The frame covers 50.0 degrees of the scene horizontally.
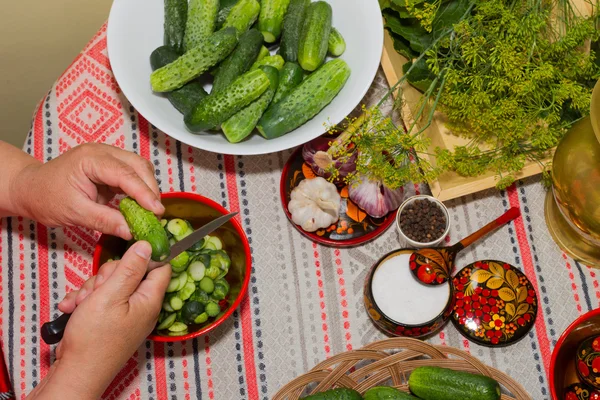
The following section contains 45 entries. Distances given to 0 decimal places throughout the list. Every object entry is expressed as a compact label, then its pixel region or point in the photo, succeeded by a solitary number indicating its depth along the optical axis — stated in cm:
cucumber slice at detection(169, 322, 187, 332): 120
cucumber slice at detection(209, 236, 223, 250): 127
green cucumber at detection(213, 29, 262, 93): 128
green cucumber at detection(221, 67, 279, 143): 125
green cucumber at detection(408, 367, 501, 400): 110
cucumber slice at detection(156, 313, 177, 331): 119
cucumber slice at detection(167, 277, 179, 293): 119
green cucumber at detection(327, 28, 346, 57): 134
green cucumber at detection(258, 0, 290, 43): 133
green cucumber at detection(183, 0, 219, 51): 130
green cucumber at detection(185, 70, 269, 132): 122
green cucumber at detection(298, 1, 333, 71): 128
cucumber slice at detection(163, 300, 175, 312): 121
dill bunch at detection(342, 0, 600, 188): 113
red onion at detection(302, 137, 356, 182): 129
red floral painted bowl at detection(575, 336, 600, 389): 118
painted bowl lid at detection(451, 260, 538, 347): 129
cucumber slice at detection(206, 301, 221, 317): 120
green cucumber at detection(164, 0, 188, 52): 131
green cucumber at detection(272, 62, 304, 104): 130
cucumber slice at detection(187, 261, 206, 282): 121
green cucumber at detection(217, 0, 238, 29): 135
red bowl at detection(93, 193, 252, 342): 120
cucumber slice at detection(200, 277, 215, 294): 121
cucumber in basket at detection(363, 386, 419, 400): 113
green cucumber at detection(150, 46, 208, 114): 128
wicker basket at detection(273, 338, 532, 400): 116
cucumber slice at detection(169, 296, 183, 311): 120
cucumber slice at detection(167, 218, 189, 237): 120
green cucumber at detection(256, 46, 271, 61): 135
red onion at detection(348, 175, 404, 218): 128
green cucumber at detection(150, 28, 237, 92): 126
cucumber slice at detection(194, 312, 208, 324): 120
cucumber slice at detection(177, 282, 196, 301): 120
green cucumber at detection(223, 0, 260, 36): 131
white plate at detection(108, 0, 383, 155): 126
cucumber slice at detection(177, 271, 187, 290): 120
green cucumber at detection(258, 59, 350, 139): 126
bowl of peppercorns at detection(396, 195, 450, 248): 131
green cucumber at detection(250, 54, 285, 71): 132
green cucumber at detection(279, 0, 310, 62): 131
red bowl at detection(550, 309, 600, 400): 118
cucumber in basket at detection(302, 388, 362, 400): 111
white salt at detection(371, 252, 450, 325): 130
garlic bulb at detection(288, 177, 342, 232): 130
